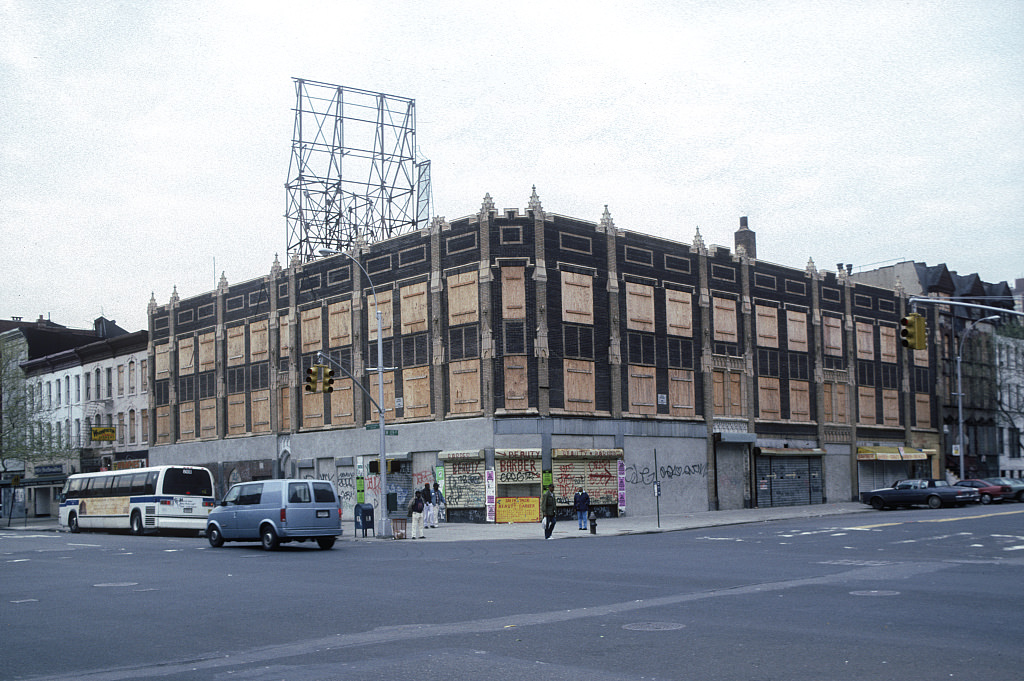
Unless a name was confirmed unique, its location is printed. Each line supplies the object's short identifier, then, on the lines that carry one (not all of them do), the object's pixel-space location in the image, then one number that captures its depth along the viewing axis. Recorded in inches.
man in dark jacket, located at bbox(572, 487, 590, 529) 1461.6
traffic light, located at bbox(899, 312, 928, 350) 1040.8
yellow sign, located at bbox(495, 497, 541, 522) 1717.5
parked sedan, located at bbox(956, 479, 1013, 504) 2052.2
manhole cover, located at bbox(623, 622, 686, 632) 501.8
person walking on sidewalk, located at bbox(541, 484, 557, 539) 1324.7
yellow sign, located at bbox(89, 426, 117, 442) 2615.7
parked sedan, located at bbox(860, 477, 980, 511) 1908.2
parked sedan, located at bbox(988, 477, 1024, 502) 2064.5
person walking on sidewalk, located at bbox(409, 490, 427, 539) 1395.2
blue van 1135.6
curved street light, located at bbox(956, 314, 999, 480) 2424.2
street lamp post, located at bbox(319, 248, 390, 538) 1430.9
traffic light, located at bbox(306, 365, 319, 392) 1379.2
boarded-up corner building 1756.9
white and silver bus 1643.7
